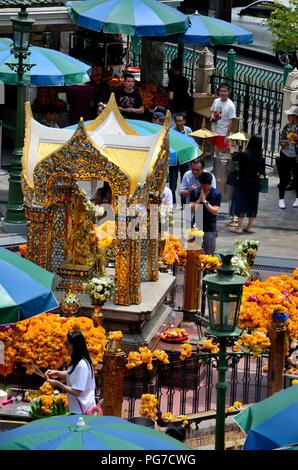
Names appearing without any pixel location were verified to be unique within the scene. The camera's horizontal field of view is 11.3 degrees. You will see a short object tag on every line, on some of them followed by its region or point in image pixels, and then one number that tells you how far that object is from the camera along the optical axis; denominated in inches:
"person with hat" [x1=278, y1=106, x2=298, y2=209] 970.1
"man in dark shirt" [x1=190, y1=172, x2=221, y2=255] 756.0
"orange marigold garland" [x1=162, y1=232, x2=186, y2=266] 725.9
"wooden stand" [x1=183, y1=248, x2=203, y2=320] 713.6
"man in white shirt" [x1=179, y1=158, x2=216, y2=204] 772.6
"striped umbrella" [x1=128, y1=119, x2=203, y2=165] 815.7
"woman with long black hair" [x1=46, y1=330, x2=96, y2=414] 529.3
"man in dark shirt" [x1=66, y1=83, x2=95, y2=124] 1072.8
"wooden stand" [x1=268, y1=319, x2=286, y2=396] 598.5
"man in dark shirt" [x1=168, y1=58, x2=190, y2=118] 1092.5
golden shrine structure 649.0
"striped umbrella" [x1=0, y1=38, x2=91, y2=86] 903.7
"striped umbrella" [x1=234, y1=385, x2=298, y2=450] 442.3
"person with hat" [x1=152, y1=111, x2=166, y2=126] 895.7
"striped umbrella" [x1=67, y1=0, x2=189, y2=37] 1032.8
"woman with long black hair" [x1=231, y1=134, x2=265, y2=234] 868.6
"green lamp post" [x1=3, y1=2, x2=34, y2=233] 818.2
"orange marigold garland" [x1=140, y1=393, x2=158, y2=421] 564.1
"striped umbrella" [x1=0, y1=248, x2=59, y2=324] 522.6
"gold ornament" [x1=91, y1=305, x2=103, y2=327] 634.8
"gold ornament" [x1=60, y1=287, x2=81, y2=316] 641.0
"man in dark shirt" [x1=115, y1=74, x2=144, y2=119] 1021.8
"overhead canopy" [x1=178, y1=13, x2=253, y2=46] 1116.5
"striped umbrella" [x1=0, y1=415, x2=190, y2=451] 402.0
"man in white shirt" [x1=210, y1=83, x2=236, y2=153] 1033.5
